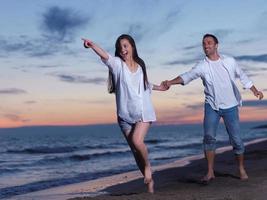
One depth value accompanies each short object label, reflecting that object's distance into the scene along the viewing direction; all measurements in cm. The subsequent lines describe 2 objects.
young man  767
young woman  655
